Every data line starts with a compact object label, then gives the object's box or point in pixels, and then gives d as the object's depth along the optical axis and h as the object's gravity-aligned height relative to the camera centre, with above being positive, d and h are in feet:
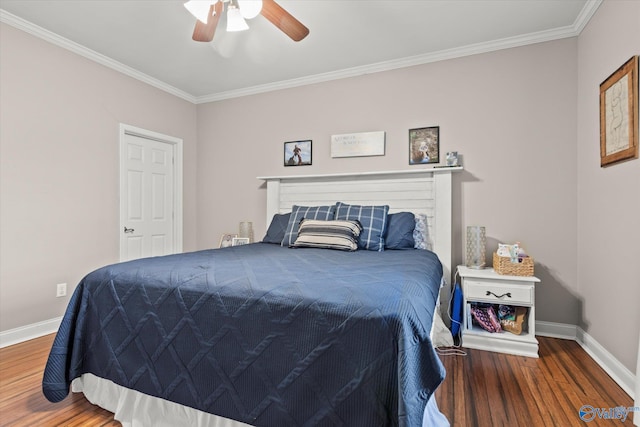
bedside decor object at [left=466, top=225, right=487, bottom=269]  8.94 -1.01
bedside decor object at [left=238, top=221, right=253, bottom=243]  12.32 -0.72
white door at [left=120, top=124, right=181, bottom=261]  11.52 +0.53
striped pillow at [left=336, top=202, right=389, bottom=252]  8.96 -0.27
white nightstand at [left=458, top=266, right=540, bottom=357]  7.69 -2.20
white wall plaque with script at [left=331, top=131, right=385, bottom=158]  11.06 +2.30
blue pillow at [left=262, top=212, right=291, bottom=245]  10.68 -0.60
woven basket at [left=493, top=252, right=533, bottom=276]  8.02 -1.40
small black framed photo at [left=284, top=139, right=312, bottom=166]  12.17 +2.18
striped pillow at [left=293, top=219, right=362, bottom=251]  8.76 -0.66
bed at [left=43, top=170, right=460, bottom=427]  3.61 -1.72
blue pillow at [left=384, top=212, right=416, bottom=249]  9.16 -0.58
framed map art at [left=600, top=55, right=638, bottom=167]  6.07 +1.93
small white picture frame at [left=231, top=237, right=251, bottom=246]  12.01 -1.09
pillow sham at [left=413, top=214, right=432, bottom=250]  9.62 -0.69
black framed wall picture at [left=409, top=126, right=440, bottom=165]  10.31 +2.08
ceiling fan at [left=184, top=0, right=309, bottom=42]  6.20 +3.89
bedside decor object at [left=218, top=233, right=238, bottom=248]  12.65 -1.14
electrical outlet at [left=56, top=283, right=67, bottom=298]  9.51 -2.29
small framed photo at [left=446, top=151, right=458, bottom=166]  9.68 +1.54
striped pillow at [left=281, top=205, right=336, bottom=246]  9.90 -0.16
